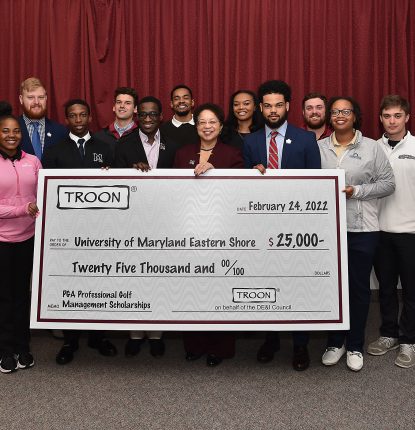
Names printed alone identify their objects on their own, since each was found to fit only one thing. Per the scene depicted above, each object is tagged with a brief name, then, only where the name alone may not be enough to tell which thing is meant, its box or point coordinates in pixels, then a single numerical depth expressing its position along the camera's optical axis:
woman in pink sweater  2.76
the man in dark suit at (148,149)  3.06
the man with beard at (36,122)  3.30
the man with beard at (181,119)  3.71
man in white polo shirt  3.01
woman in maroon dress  2.87
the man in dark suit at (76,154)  2.99
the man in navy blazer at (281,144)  2.83
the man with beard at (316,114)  3.71
